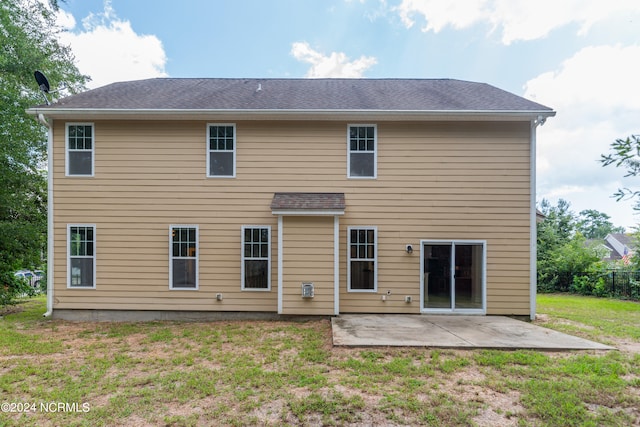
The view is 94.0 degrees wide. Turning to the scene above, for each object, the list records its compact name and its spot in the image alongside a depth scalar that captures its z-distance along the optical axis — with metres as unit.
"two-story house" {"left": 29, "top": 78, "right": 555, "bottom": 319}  7.11
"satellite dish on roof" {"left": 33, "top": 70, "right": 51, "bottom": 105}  7.00
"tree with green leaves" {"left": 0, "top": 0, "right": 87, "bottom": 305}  7.96
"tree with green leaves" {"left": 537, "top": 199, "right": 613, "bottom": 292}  12.86
